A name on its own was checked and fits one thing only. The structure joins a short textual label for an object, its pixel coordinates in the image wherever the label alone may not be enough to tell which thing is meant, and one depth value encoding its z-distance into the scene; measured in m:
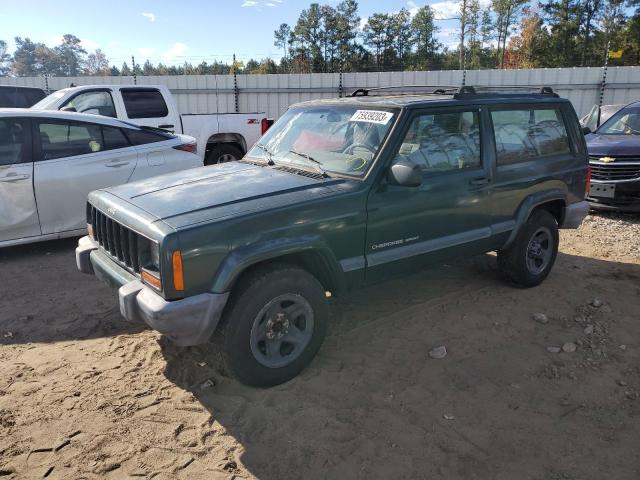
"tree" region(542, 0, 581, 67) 43.25
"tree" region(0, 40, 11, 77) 105.62
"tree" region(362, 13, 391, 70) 59.16
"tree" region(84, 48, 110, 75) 110.72
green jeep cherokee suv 3.05
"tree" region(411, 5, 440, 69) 58.94
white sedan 5.54
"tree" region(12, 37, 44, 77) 108.88
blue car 7.74
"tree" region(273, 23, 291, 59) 69.82
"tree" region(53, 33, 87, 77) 113.62
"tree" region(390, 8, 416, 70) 59.16
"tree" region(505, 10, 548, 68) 43.91
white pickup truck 8.61
